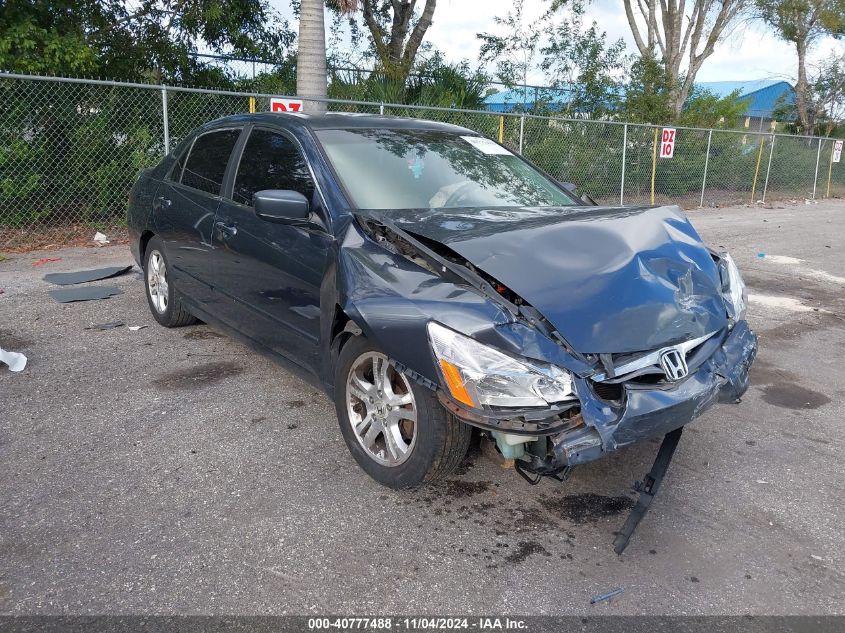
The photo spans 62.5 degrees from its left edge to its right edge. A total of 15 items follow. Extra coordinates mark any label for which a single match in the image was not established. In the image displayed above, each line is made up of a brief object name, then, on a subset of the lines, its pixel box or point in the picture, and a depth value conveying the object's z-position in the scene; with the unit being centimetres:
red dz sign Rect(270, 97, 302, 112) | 974
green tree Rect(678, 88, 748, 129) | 2027
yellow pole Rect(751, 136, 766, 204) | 1981
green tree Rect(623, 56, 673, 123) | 1809
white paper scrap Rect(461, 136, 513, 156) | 471
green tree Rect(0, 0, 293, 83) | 965
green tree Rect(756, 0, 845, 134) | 2511
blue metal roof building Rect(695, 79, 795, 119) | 5118
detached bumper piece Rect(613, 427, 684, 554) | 291
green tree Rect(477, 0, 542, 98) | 1867
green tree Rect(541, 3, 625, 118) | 1792
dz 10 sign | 1570
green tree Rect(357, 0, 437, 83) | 1614
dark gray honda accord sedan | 271
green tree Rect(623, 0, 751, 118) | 2084
